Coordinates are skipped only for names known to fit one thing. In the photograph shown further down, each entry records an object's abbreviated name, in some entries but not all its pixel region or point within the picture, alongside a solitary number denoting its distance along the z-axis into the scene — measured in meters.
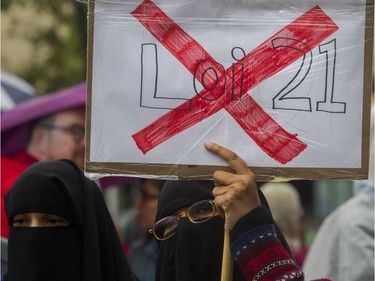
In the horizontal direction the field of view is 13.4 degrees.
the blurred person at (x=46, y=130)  10.37
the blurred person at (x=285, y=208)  12.25
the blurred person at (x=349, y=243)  9.41
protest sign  5.27
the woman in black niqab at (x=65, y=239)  6.26
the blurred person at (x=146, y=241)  11.16
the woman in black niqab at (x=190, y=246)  6.07
